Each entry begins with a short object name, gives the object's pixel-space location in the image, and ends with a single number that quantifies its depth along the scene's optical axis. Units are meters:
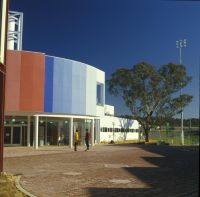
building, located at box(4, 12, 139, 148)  23.24
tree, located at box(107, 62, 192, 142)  41.75
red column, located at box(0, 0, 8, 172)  9.24
